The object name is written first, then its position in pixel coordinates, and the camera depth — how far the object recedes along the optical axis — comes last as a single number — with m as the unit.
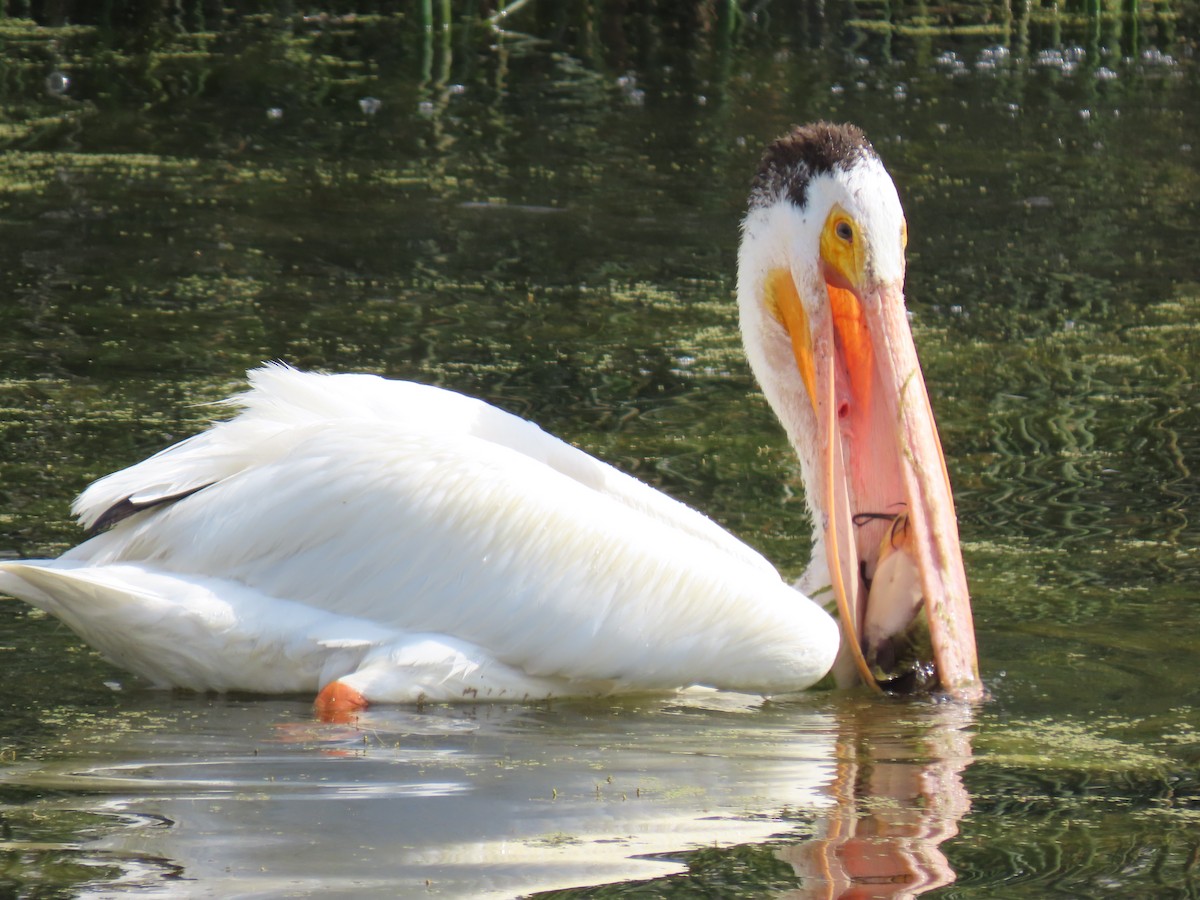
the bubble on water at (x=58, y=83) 21.28
